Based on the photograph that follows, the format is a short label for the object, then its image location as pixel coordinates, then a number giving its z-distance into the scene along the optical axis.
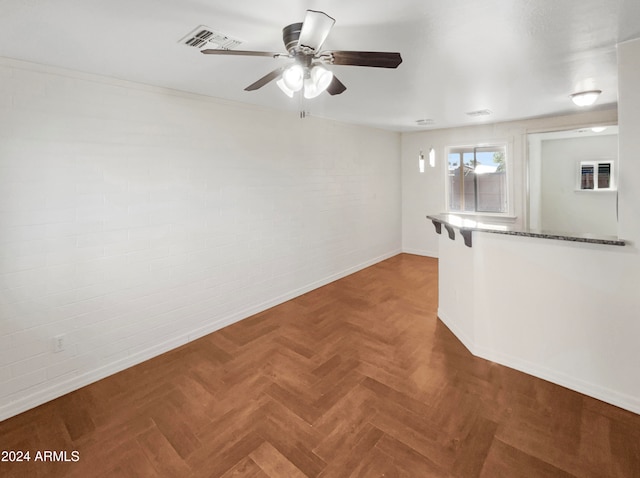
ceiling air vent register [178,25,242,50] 1.87
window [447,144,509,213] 5.72
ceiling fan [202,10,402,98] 1.46
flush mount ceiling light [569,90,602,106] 3.29
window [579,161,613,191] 5.80
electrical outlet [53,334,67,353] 2.45
